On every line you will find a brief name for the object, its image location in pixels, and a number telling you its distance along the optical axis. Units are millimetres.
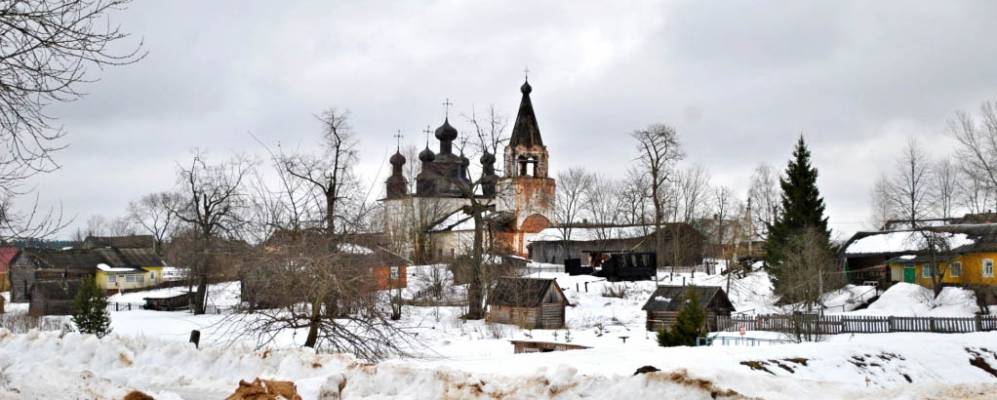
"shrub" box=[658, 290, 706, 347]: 23766
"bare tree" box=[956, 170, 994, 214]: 47094
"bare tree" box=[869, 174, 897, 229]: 74962
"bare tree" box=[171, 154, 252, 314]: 46000
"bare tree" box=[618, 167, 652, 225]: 68850
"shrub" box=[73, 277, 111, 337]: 31594
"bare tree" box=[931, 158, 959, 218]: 72750
